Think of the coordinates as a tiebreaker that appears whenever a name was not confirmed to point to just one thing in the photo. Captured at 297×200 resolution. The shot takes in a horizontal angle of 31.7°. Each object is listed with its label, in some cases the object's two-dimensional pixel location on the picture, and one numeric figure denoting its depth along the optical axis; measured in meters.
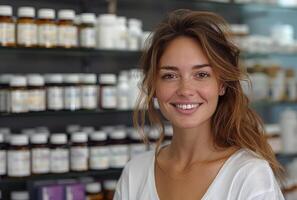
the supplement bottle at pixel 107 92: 2.48
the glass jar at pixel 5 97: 2.28
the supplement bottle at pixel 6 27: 2.25
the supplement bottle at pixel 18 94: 2.27
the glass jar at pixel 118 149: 2.53
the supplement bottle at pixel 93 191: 2.47
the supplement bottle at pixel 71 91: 2.39
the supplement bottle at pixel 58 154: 2.38
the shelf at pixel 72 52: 2.34
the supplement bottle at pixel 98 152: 2.47
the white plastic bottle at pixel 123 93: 2.53
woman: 1.23
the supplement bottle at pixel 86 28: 2.43
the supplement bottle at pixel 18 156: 2.28
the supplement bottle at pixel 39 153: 2.33
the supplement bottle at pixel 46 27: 2.32
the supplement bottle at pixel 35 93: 2.30
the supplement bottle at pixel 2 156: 2.27
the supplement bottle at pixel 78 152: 2.43
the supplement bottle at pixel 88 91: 2.43
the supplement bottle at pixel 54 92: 2.34
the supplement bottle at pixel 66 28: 2.37
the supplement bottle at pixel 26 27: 2.28
